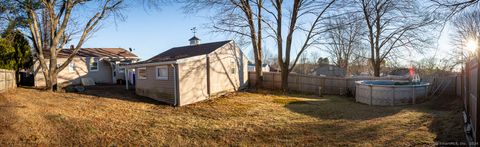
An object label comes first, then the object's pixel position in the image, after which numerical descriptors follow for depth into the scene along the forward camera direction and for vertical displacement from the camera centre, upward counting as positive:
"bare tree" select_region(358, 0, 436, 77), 20.44 +3.18
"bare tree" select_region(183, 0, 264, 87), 16.89 +3.14
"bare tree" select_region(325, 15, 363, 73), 22.84 +2.74
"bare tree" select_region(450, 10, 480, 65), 17.50 +2.60
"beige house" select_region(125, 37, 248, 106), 11.70 -0.06
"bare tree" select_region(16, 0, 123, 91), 13.57 +2.87
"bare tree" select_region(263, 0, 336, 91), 16.21 +2.48
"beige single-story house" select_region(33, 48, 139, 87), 19.22 +0.61
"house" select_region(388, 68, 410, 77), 32.77 -0.27
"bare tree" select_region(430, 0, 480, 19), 7.23 +1.90
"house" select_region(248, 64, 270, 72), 33.64 +0.65
